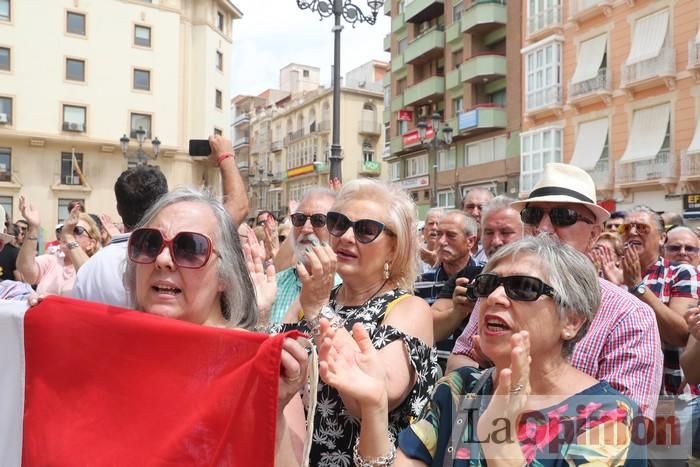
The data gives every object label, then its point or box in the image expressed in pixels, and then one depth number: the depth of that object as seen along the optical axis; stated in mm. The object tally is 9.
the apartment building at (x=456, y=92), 27656
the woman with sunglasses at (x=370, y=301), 2266
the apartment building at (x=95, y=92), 34250
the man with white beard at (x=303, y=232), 3844
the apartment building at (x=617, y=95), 19812
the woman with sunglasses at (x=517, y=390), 1823
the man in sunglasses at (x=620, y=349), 2428
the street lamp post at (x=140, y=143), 21672
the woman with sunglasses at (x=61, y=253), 5467
